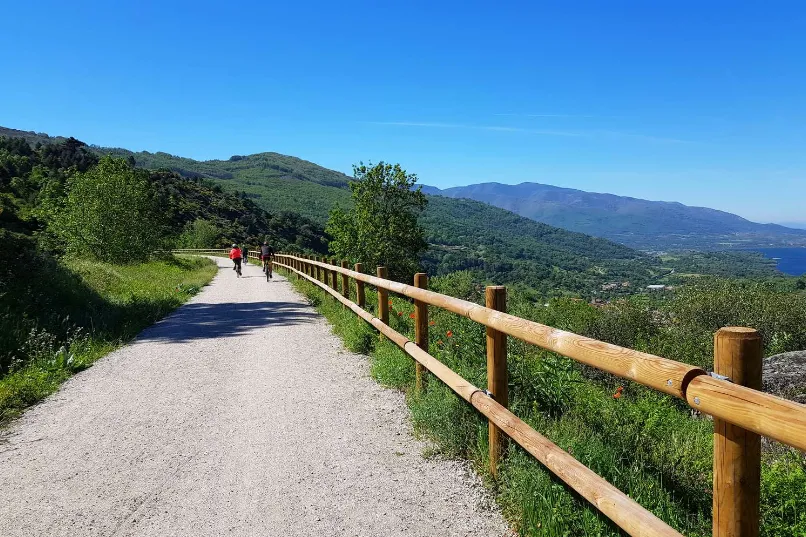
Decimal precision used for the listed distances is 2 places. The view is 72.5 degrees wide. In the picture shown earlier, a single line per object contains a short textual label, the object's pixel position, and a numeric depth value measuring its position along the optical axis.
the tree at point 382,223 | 42.00
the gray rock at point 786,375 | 8.36
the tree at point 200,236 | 72.33
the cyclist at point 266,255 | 25.74
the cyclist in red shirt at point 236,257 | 28.67
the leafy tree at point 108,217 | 31.42
